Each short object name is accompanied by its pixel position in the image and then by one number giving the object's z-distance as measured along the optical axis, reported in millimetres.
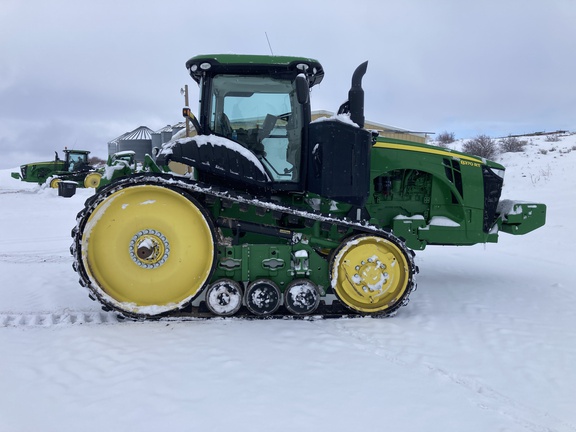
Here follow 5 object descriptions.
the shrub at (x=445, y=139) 32550
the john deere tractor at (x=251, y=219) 3959
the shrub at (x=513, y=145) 24659
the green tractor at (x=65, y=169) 26062
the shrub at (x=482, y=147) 23575
